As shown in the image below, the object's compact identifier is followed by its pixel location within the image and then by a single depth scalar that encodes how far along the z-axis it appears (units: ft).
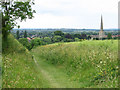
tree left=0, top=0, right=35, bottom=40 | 62.95
